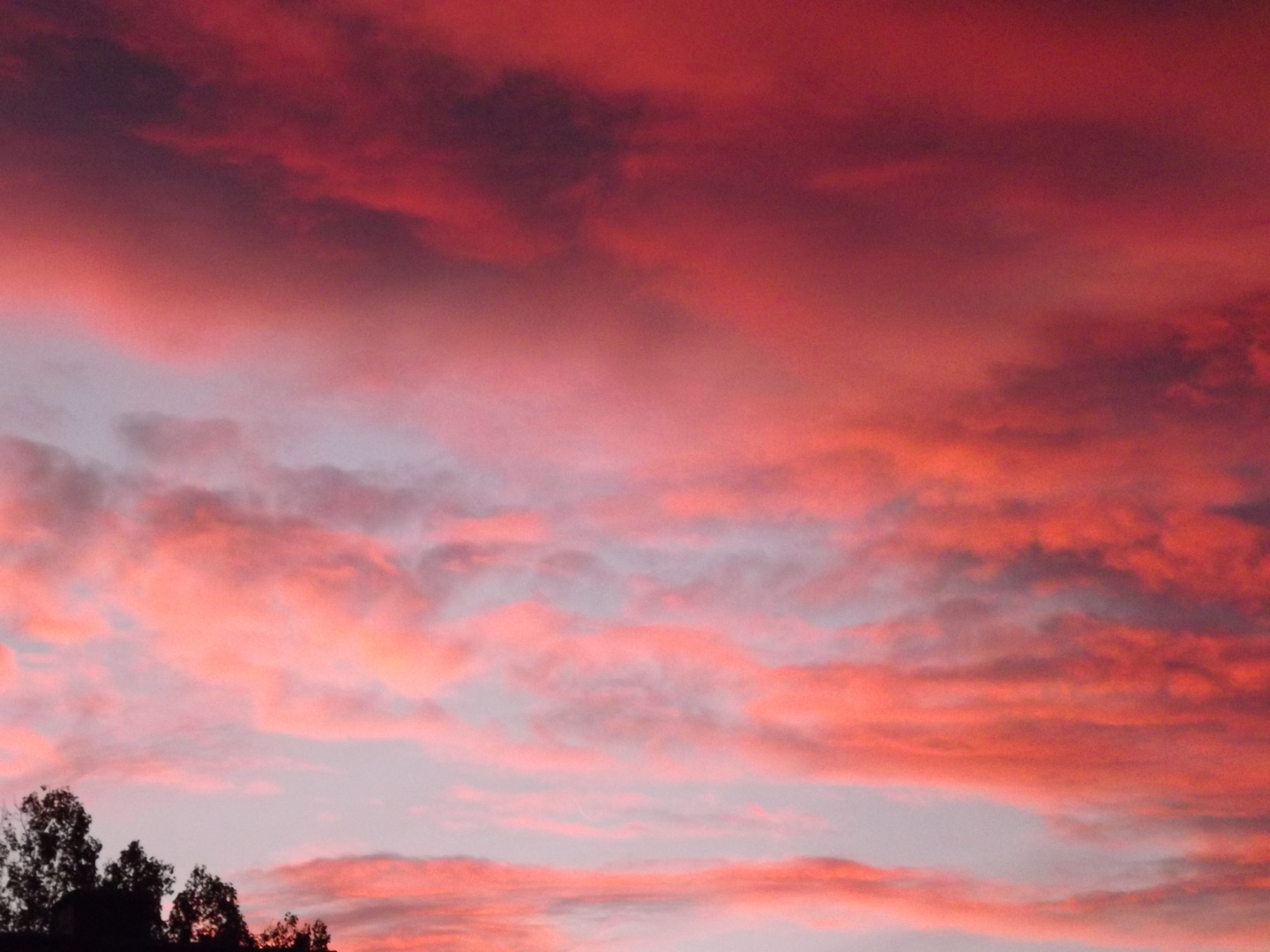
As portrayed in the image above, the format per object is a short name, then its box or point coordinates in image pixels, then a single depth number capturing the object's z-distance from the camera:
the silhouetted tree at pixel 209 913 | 79.94
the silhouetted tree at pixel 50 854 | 71.38
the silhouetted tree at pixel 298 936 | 86.00
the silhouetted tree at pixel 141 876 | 75.19
